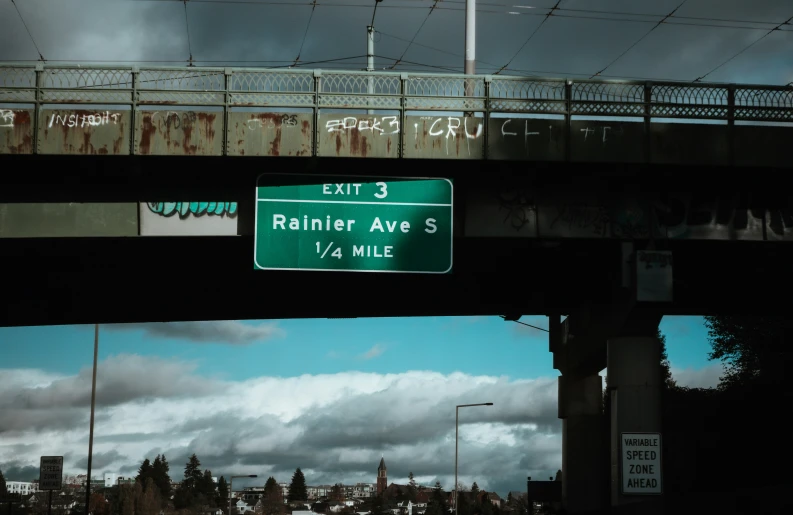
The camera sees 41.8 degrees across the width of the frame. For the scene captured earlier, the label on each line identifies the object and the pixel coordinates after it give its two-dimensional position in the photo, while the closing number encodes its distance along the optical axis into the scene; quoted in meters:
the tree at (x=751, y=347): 55.06
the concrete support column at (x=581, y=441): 33.09
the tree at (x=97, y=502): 109.44
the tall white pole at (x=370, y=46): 41.28
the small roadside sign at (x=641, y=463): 22.70
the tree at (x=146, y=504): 121.19
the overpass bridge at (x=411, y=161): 22.47
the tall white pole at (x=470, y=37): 27.98
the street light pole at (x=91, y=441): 45.84
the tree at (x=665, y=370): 76.84
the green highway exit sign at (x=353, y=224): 22.11
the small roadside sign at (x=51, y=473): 38.69
